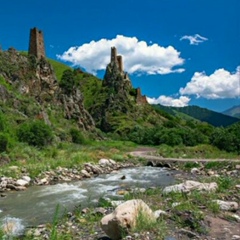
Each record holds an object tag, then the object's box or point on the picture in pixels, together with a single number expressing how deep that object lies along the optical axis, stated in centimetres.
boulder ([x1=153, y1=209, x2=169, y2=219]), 763
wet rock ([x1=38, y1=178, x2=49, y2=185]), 1823
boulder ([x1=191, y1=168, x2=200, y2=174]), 2486
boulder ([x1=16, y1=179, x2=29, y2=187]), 1710
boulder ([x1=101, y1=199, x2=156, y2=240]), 650
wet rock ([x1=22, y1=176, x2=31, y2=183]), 1816
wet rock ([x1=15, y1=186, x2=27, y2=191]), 1640
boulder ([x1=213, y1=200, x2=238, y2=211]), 885
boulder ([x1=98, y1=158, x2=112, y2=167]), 2799
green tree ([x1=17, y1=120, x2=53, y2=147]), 3076
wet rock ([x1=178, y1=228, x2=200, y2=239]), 668
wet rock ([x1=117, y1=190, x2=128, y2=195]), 1426
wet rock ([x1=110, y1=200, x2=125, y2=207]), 1025
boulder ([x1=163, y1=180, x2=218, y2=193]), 1153
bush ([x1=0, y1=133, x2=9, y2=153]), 2451
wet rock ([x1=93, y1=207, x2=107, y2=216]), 906
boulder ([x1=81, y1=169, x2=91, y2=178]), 2197
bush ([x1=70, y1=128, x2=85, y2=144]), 4798
